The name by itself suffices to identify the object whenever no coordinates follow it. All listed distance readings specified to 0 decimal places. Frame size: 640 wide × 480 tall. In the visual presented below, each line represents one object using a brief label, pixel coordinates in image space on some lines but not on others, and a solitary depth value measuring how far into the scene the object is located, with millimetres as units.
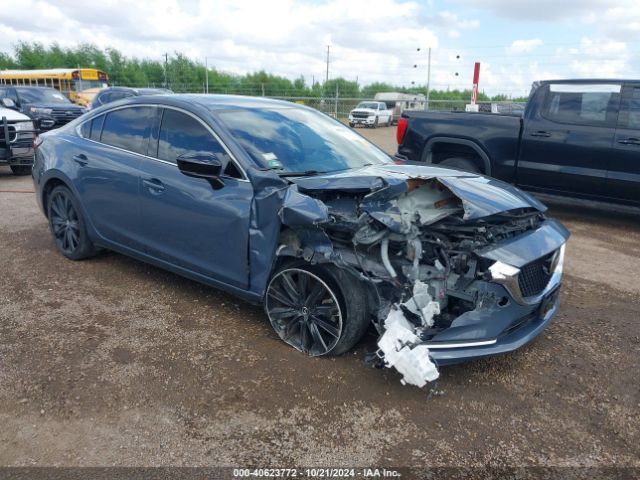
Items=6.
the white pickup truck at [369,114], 31203
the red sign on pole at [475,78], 15289
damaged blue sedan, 3012
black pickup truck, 6613
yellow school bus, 31250
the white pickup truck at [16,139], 9500
